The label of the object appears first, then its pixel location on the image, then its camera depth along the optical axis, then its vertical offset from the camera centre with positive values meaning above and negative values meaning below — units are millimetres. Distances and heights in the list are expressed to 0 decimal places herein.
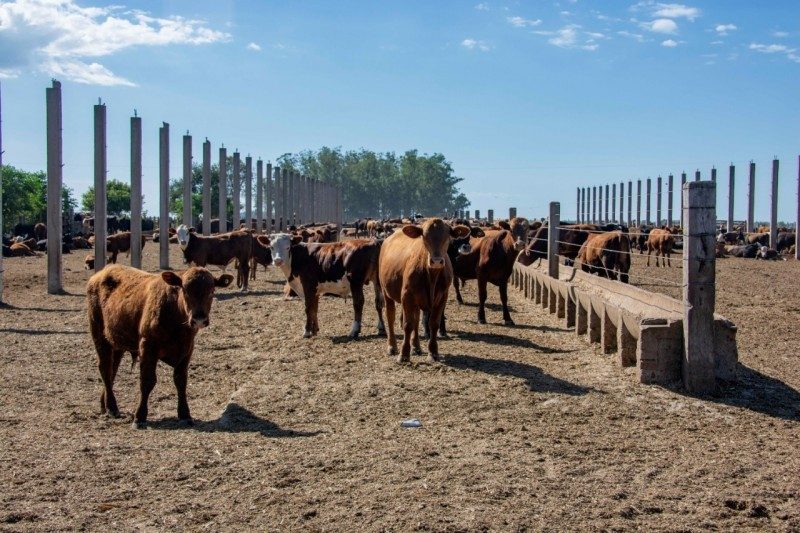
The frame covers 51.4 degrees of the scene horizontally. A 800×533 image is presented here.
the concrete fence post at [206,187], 35438 +1776
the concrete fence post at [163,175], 30047 +1926
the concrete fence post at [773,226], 42562 +321
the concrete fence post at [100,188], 22625 +1082
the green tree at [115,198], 80531 +2787
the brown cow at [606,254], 19500 -559
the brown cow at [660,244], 29998 -465
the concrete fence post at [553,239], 15602 -161
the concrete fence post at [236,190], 38719 +1819
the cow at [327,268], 12789 -615
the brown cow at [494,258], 14000 -485
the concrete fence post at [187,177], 32125 +1991
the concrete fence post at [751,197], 52750 +2248
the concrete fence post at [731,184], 56500 +3256
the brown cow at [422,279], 9977 -617
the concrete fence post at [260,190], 48688 +2257
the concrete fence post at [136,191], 25906 +1146
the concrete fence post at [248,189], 46156 +2203
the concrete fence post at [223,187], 36719 +1871
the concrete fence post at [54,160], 20422 +1643
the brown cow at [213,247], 21641 -494
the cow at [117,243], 27625 -552
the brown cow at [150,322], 7332 -874
